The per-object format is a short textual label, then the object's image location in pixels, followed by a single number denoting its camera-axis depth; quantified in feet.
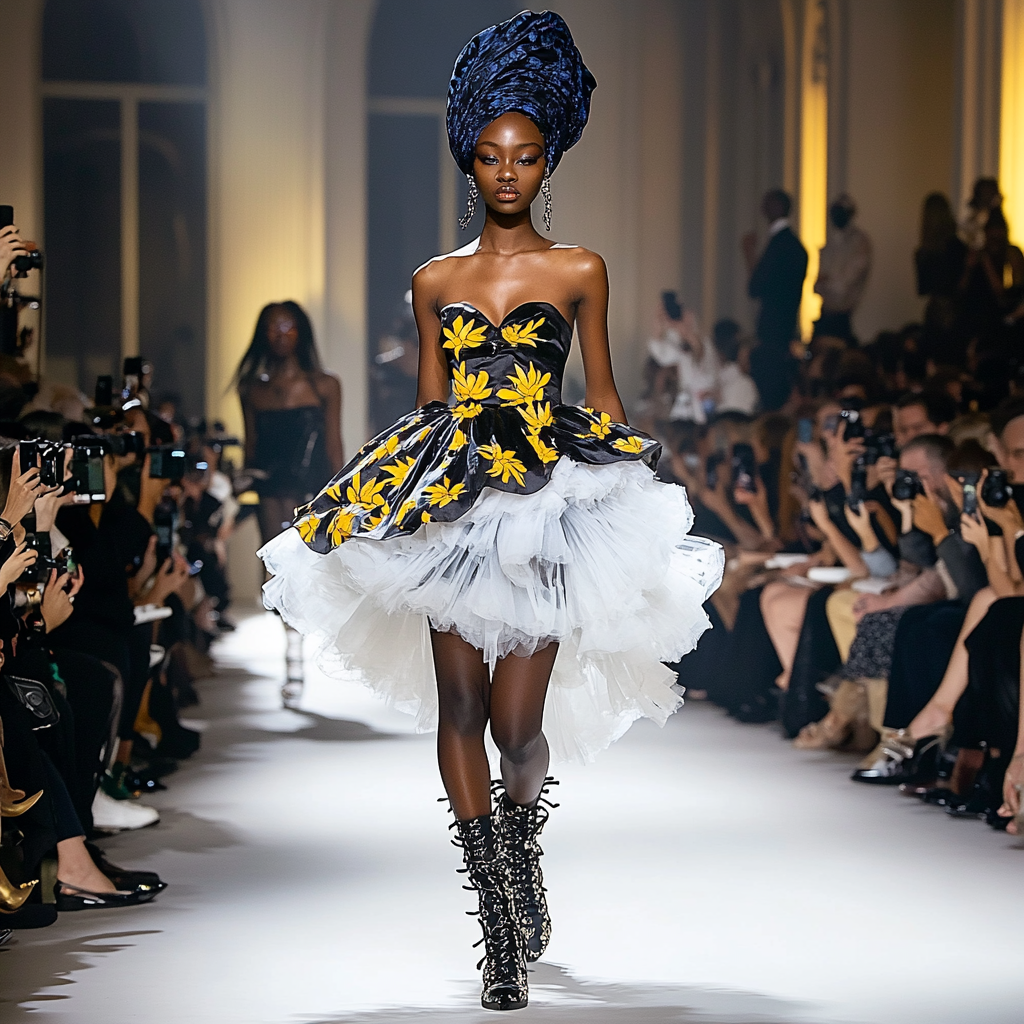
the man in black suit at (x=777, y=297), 65.10
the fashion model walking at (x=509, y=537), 19.75
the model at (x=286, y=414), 45.19
